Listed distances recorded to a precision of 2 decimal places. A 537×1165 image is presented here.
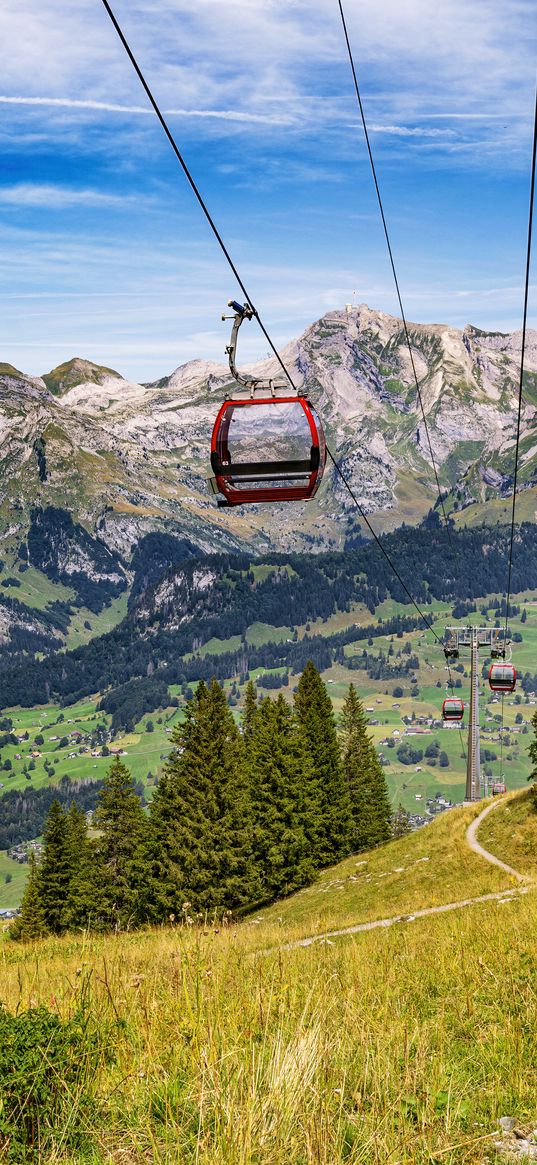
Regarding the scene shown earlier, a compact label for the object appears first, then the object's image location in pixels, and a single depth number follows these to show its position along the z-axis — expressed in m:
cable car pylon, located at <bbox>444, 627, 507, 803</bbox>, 55.50
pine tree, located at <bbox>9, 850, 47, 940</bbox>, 54.16
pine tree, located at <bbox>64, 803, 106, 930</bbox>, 57.18
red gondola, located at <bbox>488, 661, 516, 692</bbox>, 52.22
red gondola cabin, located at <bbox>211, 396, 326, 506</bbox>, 15.29
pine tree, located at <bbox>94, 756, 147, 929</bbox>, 63.31
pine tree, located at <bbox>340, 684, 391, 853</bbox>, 75.62
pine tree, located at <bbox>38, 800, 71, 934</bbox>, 56.66
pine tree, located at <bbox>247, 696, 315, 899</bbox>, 54.41
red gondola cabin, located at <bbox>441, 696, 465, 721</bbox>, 56.62
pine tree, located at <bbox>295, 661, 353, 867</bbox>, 62.12
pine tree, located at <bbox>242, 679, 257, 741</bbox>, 72.06
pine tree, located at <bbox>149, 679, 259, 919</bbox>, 49.84
